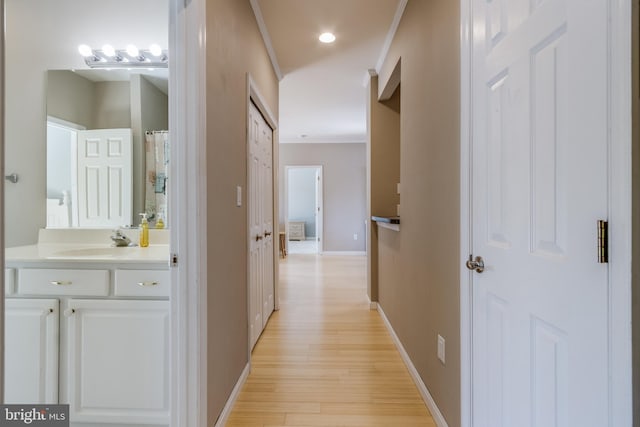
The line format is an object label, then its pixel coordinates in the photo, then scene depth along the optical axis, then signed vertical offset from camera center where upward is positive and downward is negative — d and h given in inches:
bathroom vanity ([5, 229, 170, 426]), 56.4 -23.2
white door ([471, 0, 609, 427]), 26.5 +0.2
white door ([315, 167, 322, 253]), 283.1 +5.1
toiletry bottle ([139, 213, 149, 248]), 76.6 -5.5
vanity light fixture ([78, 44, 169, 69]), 81.7 +42.1
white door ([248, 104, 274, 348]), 93.9 -3.7
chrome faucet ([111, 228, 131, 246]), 75.8 -6.7
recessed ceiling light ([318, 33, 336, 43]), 106.3 +62.4
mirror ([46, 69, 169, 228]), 80.9 +17.6
